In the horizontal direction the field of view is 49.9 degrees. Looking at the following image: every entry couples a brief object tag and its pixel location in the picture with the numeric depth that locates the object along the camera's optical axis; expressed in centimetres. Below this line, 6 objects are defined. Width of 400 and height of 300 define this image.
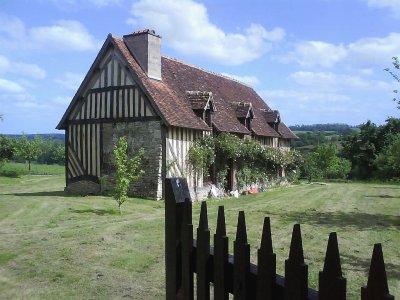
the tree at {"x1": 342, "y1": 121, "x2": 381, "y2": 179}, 4724
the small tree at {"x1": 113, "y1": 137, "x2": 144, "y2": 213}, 1430
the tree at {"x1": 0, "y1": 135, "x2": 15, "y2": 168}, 3488
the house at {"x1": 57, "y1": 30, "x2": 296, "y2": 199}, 1827
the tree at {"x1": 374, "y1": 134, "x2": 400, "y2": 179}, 3605
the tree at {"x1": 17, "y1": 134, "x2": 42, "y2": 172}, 4422
